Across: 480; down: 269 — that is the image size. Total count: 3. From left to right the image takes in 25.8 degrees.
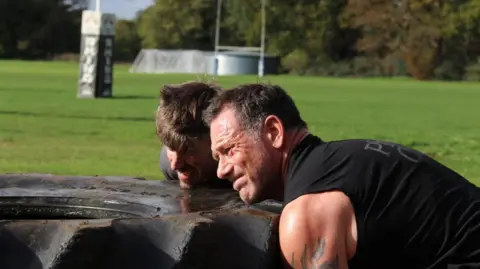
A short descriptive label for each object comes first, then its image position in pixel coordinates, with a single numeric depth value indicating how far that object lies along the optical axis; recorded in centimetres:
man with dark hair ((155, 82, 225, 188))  417
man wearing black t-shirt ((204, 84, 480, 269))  293
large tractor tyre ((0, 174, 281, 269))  280
